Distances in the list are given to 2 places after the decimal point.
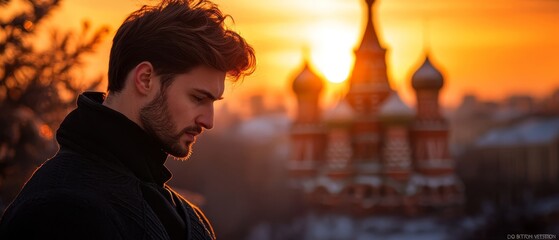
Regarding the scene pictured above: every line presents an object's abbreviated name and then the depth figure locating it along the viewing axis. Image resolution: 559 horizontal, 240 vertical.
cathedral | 31.97
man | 2.11
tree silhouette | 7.00
